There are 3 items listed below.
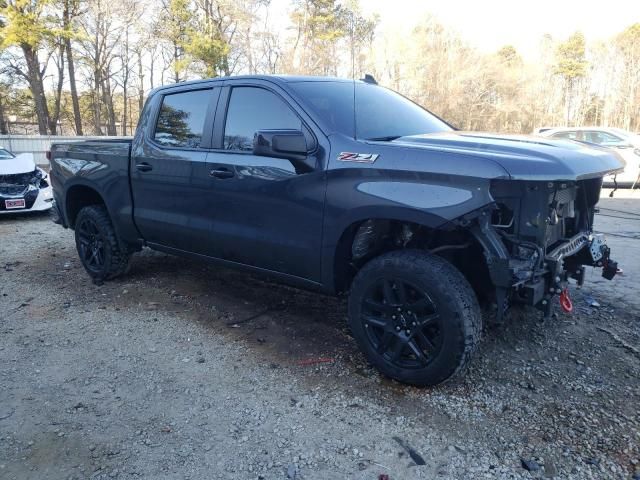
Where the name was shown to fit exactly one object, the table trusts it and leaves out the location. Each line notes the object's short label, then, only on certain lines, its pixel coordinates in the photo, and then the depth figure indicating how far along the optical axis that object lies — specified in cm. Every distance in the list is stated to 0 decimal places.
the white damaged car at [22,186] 832
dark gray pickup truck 275
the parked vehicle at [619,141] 1163
